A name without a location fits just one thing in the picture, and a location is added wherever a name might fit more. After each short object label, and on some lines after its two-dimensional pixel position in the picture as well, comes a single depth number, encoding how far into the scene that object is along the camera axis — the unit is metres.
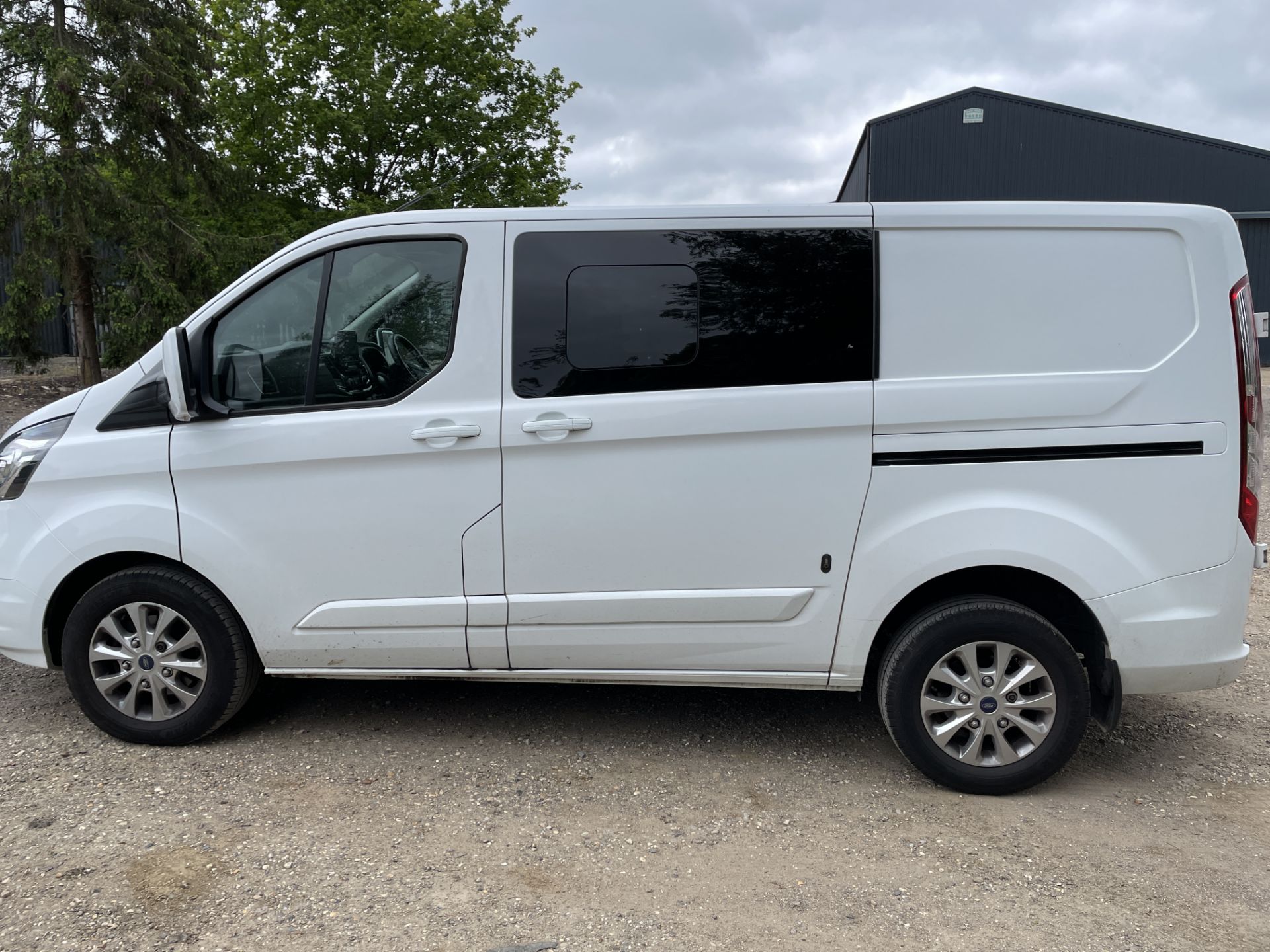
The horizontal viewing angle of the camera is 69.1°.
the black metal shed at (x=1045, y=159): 24.48
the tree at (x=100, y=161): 14.20
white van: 3.12
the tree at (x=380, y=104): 19.83
